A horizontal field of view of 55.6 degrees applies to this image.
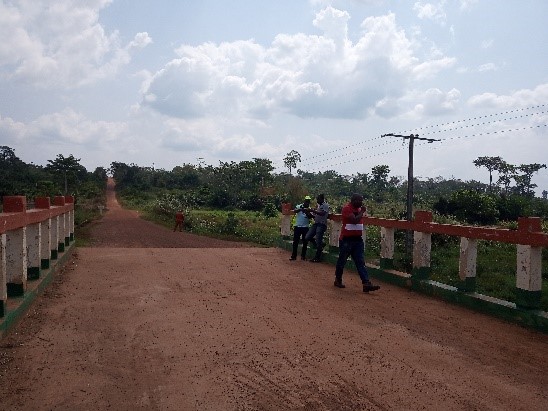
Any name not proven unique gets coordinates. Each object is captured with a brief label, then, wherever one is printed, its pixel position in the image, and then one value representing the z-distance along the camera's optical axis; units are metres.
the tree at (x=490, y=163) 61.84
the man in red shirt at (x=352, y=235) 8.20
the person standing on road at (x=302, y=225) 11.62
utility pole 21.20
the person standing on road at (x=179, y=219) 28.06
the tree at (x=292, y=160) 65.09
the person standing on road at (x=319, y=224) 11.11
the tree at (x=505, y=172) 61.53
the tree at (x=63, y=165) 55.09
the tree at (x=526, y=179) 60.97
